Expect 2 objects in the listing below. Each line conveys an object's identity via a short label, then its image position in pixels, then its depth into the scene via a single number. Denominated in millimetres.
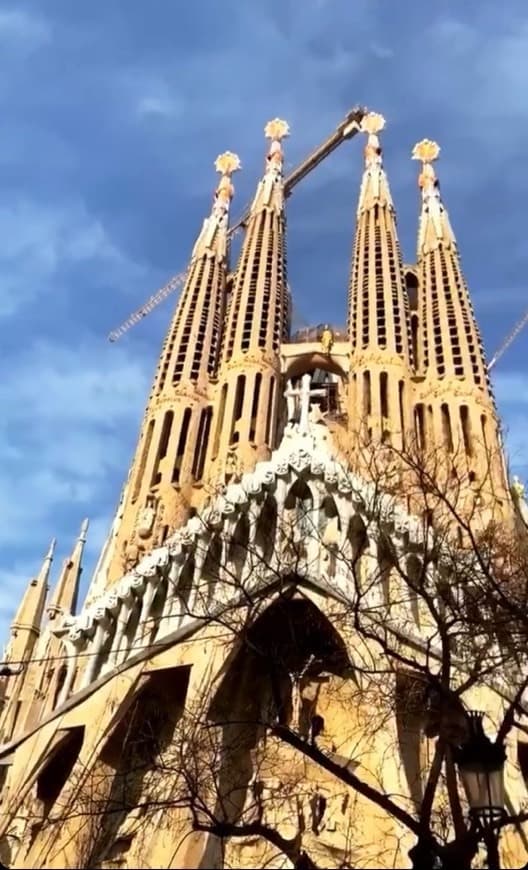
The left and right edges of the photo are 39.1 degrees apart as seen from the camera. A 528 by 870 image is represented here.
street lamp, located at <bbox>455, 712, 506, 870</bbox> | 5055
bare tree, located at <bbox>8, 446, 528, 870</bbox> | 6996
